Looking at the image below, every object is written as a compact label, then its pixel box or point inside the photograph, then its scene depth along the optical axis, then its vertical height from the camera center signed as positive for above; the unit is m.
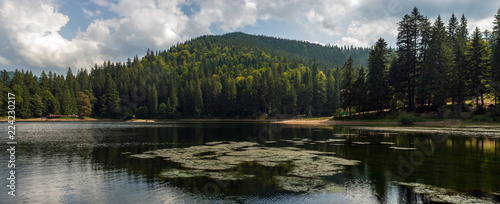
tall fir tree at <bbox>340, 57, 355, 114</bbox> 89.04 +6.29
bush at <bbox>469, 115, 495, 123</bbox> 61.48 -2.68
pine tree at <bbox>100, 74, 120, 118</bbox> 158.75 +3.48
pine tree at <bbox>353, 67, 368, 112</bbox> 85.00 +3.98
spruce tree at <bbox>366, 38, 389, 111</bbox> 81.12 +8.29
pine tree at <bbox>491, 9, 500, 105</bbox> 62.34 +7.93
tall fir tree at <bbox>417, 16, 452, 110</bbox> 68.81 +8.85
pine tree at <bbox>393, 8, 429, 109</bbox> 79.50 +16.19
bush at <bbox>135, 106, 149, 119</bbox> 153.12 -1.07
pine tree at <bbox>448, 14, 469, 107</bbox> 67.81 +7.33
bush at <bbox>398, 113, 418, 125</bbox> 70.69 -2.66
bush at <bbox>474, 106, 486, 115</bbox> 64.19 -0.83
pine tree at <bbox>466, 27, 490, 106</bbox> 68.44 +9.05
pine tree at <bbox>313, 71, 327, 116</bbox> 139.73 +4.89
